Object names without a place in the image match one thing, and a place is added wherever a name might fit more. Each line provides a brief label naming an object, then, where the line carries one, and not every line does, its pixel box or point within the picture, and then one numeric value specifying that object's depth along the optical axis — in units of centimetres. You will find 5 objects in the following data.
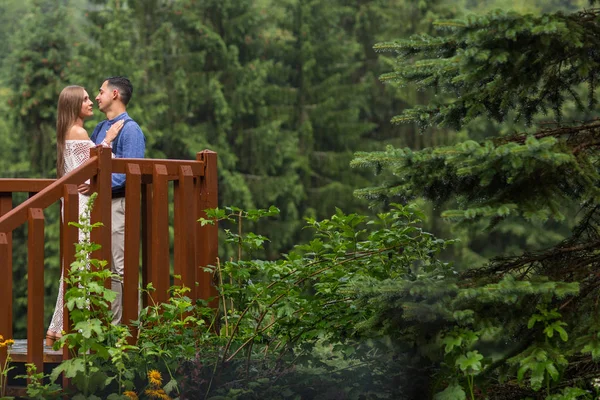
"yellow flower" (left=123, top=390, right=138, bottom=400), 900
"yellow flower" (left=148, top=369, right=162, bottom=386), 891
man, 1091
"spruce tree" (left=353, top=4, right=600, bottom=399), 776
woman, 1115
